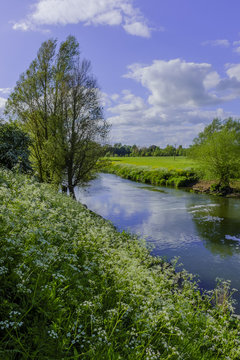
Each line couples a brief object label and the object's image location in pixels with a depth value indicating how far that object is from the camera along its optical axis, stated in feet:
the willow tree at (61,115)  66.03
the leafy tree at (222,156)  119.55
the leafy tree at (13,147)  48.74
